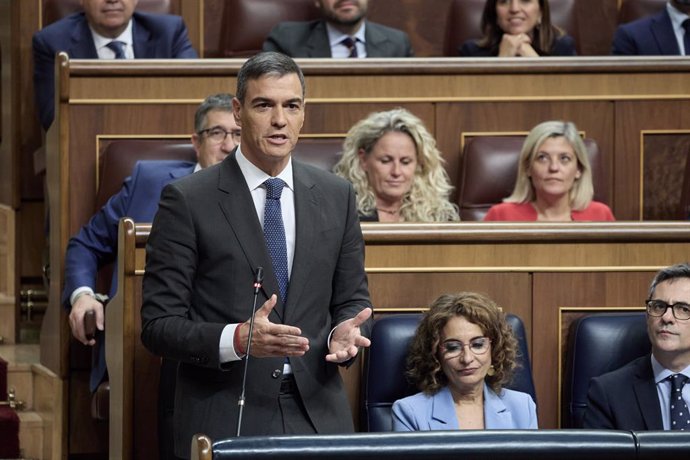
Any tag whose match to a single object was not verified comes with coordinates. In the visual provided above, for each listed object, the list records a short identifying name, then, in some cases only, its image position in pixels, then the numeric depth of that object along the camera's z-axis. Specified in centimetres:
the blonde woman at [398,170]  1782
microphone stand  1598
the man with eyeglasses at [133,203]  1745
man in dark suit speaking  1619
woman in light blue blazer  1670
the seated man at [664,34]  1899
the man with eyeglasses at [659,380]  1676
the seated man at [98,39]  1843
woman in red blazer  1792
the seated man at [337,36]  1876
